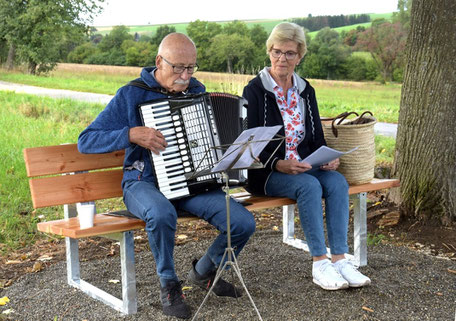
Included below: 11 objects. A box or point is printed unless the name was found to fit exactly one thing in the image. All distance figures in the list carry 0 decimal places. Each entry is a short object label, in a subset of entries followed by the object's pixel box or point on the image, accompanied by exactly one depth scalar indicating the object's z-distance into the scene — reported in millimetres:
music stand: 3236
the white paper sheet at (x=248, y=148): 3236
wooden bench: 3645
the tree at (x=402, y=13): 46156
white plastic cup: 3660
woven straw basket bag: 4480
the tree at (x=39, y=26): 32969
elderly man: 3566
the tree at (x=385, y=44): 42506
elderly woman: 4023
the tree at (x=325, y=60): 37219
